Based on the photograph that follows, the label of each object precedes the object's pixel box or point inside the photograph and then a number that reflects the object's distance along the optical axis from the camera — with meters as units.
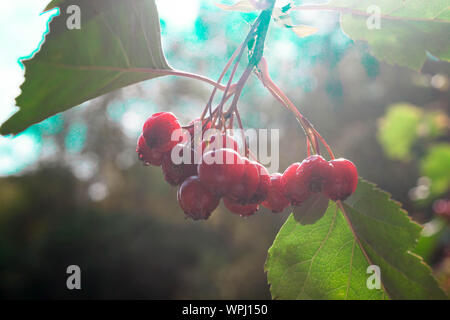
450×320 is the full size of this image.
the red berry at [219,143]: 0.20
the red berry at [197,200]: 0.20
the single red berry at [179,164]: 0.21
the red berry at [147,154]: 0.21
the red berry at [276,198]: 0.21
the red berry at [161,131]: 0.21
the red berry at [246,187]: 0.20
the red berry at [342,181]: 0.21
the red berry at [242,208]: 0.21
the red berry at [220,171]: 0.20
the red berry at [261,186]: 0.20
